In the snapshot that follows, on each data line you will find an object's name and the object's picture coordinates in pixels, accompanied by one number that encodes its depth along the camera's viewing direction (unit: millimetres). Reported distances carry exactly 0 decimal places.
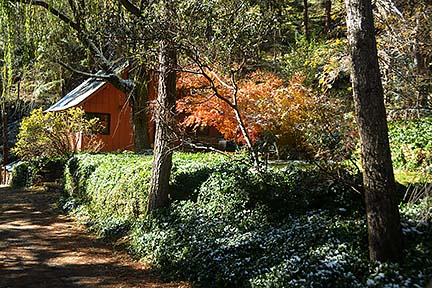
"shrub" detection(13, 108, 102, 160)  16688
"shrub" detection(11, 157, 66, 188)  16906
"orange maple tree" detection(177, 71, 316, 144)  10773
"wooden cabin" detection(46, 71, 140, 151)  20469
